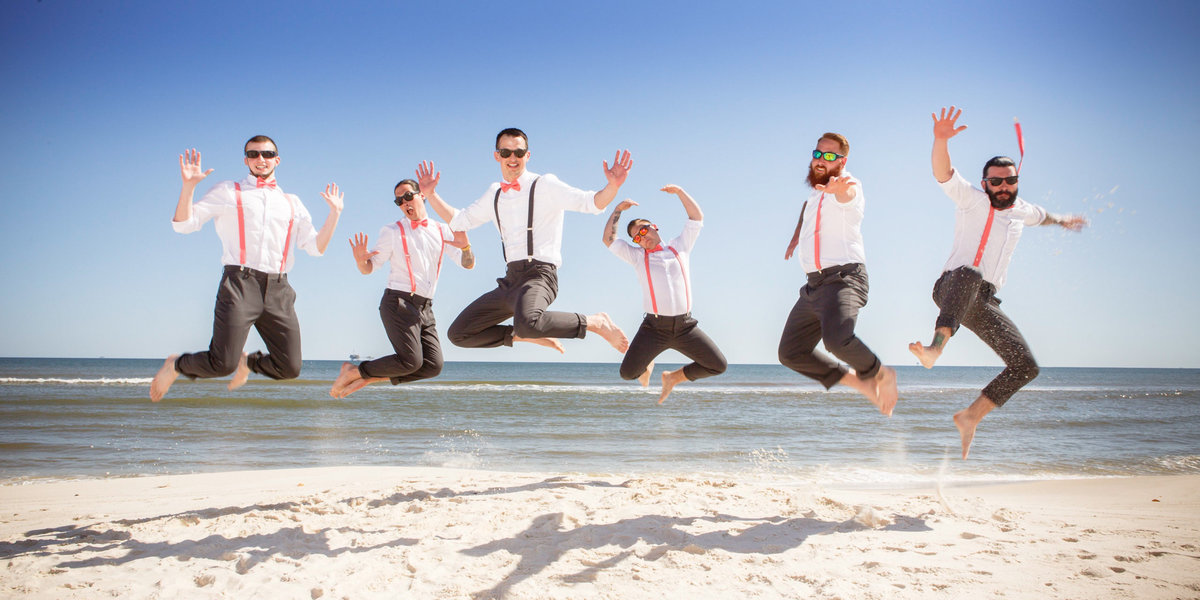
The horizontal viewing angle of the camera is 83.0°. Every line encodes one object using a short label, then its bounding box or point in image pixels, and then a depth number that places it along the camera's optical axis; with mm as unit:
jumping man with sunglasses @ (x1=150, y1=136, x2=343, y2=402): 5727
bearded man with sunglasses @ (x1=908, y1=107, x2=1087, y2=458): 5477
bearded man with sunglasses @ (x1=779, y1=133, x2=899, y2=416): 5449
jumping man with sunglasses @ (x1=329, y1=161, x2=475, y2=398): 6660
